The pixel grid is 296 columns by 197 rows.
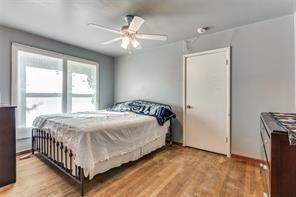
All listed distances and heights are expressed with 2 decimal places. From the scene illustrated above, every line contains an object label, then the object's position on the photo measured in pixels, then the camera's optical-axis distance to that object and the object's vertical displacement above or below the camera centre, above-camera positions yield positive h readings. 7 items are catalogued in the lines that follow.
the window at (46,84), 3.10 +0.32
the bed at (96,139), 1.89 -0.60
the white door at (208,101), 3.05 -0.06
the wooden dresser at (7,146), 2.00 -0.62
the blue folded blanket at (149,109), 3.29 -0.26
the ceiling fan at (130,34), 2.33 +1.01
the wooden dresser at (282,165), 0.98 -0.42
